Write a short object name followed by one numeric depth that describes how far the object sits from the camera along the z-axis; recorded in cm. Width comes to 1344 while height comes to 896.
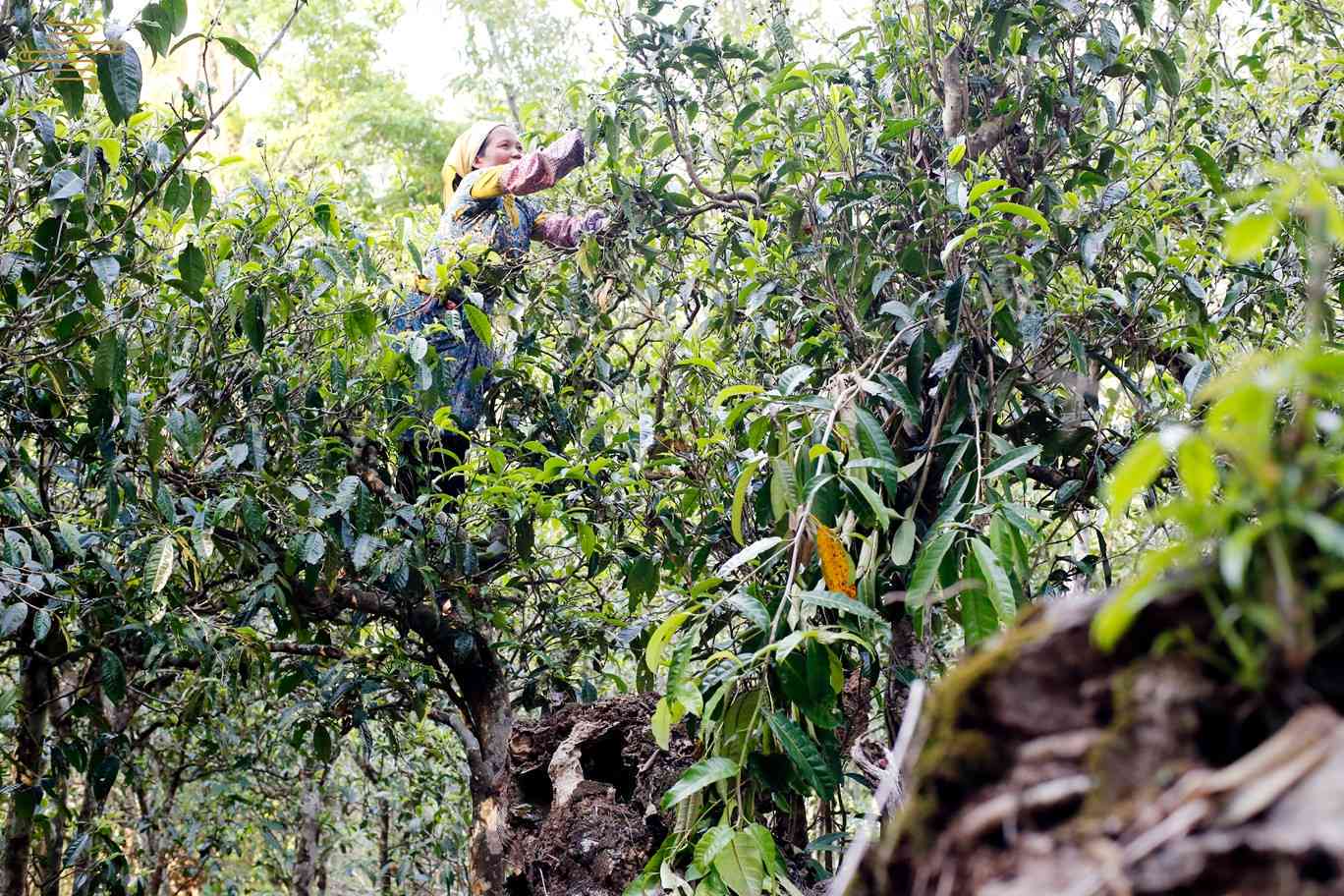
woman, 379
